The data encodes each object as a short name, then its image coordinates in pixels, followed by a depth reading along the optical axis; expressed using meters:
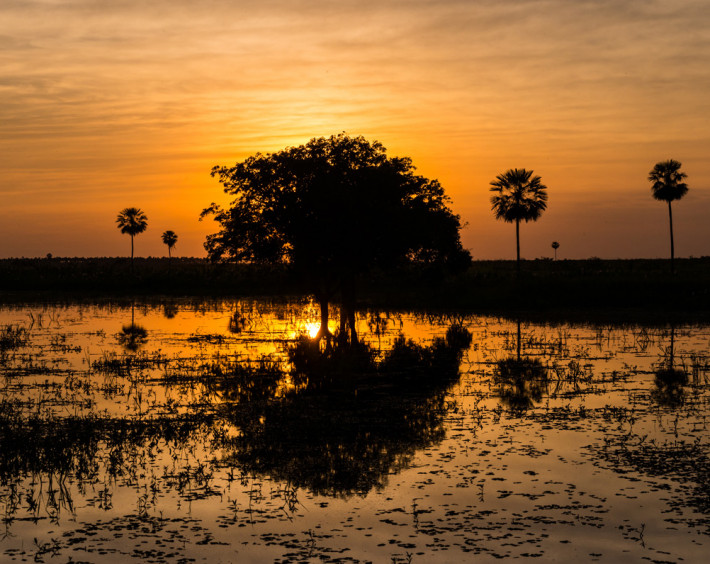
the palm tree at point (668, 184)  90.44
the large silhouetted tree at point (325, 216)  45.41
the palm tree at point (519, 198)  89.12
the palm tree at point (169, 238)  192.75
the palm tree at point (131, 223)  151.12
